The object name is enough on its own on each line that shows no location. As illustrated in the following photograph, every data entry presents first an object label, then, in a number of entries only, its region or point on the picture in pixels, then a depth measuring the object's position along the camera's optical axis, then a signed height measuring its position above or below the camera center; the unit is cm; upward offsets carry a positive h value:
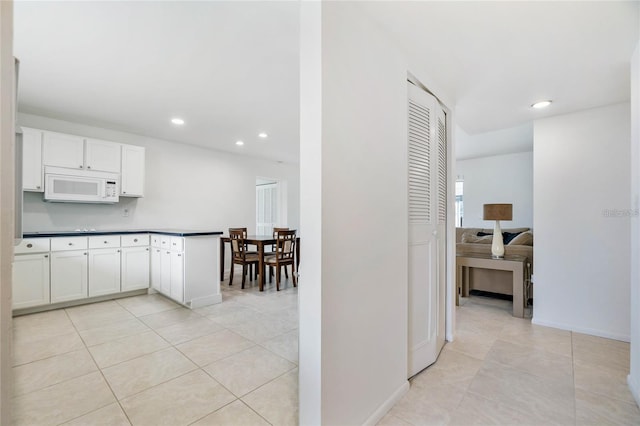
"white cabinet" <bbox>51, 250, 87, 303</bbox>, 342 -77
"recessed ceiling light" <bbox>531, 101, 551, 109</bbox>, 269 +106
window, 670 +21
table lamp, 355 -6
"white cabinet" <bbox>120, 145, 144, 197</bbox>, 421 +62
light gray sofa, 372 -81
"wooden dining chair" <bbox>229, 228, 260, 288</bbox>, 452 -65
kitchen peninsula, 329 -70
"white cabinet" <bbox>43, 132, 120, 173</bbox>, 361 +80
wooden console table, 329 -65
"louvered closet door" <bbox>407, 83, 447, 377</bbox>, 203 -10
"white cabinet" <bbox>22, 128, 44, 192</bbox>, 343 +63
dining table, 431 -48
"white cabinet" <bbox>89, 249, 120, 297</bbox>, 368 -78
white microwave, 360 +35
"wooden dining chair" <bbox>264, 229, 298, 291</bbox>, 438 -65
